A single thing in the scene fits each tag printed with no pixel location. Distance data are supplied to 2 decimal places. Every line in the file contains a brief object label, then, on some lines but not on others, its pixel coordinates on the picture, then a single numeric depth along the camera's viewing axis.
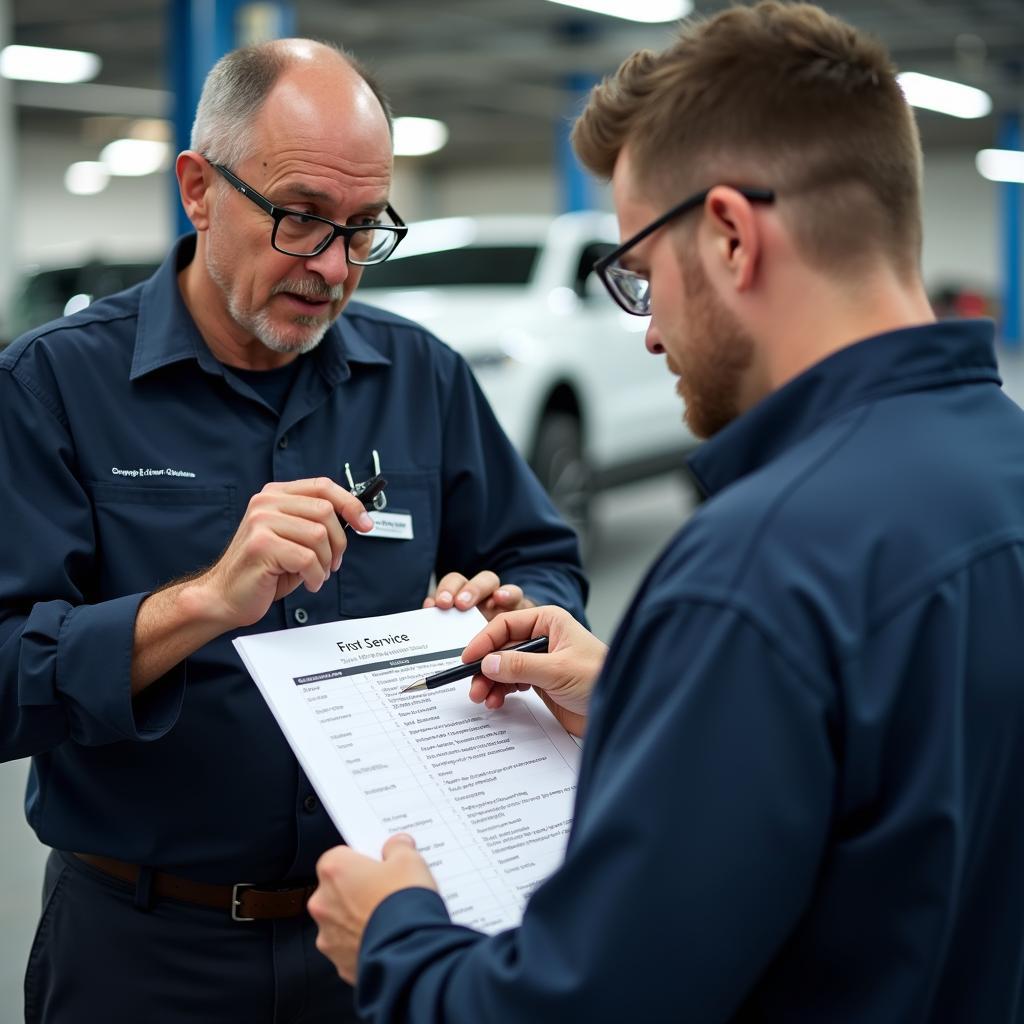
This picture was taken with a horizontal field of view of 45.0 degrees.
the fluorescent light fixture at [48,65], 14.12
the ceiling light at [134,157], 21.64
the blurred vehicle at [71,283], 8.98
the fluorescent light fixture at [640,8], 11.01
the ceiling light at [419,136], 20.84
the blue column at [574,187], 15.29
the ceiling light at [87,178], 23.30
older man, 1.48
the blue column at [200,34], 7.91
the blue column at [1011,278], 23.91
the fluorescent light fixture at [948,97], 16.50
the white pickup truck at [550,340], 5.66
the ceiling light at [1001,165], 23.05
